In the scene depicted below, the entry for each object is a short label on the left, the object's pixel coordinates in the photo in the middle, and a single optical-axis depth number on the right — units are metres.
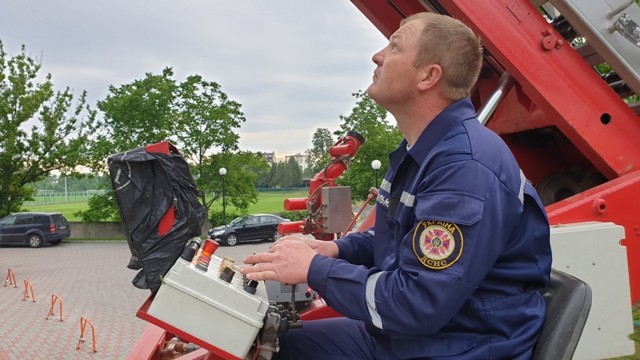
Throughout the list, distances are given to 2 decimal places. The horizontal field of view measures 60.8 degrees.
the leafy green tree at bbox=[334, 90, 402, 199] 30.75
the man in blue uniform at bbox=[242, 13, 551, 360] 1.48
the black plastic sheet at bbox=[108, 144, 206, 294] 2.22
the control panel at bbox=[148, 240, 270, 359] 1.71
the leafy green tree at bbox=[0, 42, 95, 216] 23.38
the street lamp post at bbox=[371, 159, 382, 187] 20.08
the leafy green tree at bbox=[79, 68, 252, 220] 27.30
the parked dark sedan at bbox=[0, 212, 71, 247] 24.83
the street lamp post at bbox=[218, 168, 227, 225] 25.50
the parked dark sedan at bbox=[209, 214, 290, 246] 24.31
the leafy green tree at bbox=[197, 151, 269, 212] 28.39
